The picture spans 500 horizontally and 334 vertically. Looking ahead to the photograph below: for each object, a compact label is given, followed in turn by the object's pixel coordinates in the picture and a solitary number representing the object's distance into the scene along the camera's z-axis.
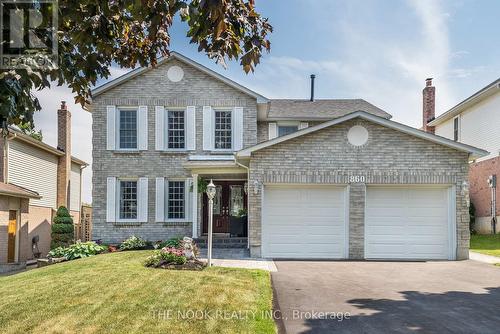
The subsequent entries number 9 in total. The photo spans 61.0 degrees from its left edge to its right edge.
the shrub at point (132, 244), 16.08
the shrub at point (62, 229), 21.44
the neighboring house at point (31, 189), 18.94
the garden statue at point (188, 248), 11.12
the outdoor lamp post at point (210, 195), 11.37
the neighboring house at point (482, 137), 20.58
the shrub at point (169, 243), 15.31
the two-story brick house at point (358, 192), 13.54
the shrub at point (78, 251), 15.00
